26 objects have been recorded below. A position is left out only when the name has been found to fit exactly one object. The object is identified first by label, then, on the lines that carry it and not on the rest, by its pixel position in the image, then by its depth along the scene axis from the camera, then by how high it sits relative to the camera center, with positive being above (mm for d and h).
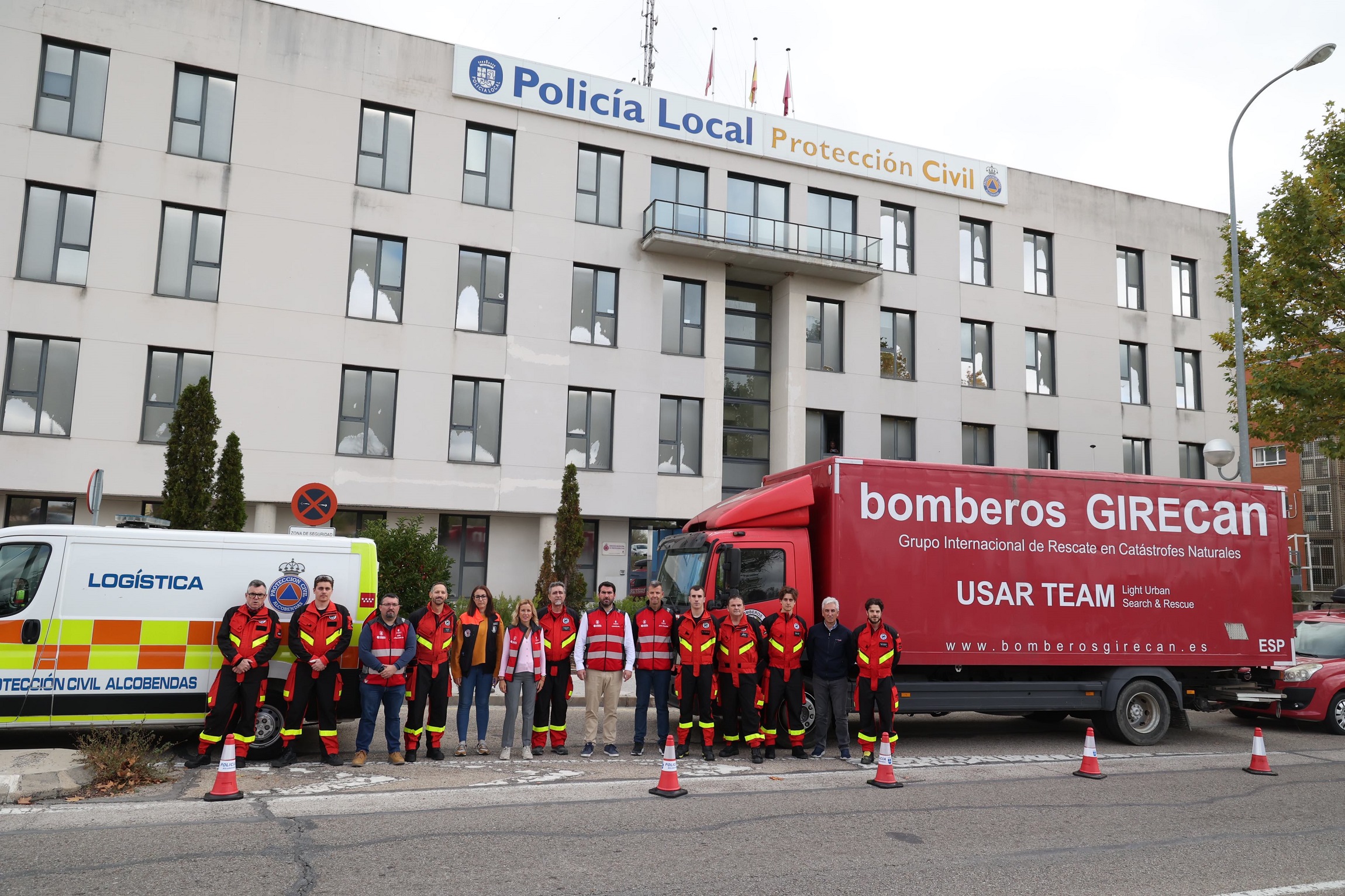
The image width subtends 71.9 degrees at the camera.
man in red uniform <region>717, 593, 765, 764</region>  9977 -1053
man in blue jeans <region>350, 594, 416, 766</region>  9023 -1044
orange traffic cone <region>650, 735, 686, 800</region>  8016 -1840
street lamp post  16250 +4908
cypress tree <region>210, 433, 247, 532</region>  17359 +1141
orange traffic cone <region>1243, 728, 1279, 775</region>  9648 -1824
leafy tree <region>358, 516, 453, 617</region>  17500 -111
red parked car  12586 -1389
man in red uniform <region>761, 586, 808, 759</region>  10062 -1013
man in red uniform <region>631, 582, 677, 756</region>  10141 -965
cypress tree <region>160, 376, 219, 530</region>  16297 +1605
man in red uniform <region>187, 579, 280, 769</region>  8703 -1076
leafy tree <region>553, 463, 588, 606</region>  22062 +582
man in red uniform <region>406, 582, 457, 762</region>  9289 -1132
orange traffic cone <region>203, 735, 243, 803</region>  7387 -1807
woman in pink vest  9672 -1072
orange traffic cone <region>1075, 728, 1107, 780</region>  9211 -1827
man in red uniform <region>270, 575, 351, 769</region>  8914 -1036
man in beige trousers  10078 -1000
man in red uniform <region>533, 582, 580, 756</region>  9977 -1181
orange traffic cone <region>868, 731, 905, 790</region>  8656 -1874
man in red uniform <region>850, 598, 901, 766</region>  9836 -933
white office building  20047 +6810
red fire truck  10609 -5
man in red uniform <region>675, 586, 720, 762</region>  9961 -1008
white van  8672 -678
